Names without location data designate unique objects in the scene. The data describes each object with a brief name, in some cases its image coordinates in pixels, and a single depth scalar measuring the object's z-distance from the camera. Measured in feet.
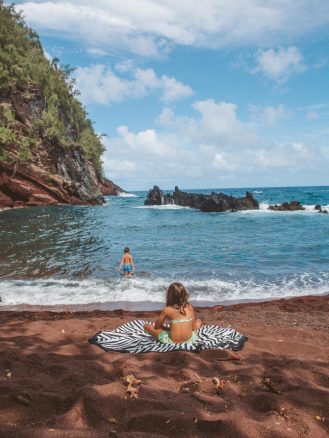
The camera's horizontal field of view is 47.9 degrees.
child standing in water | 48.06
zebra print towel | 19.87
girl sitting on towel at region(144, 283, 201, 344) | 20.66
